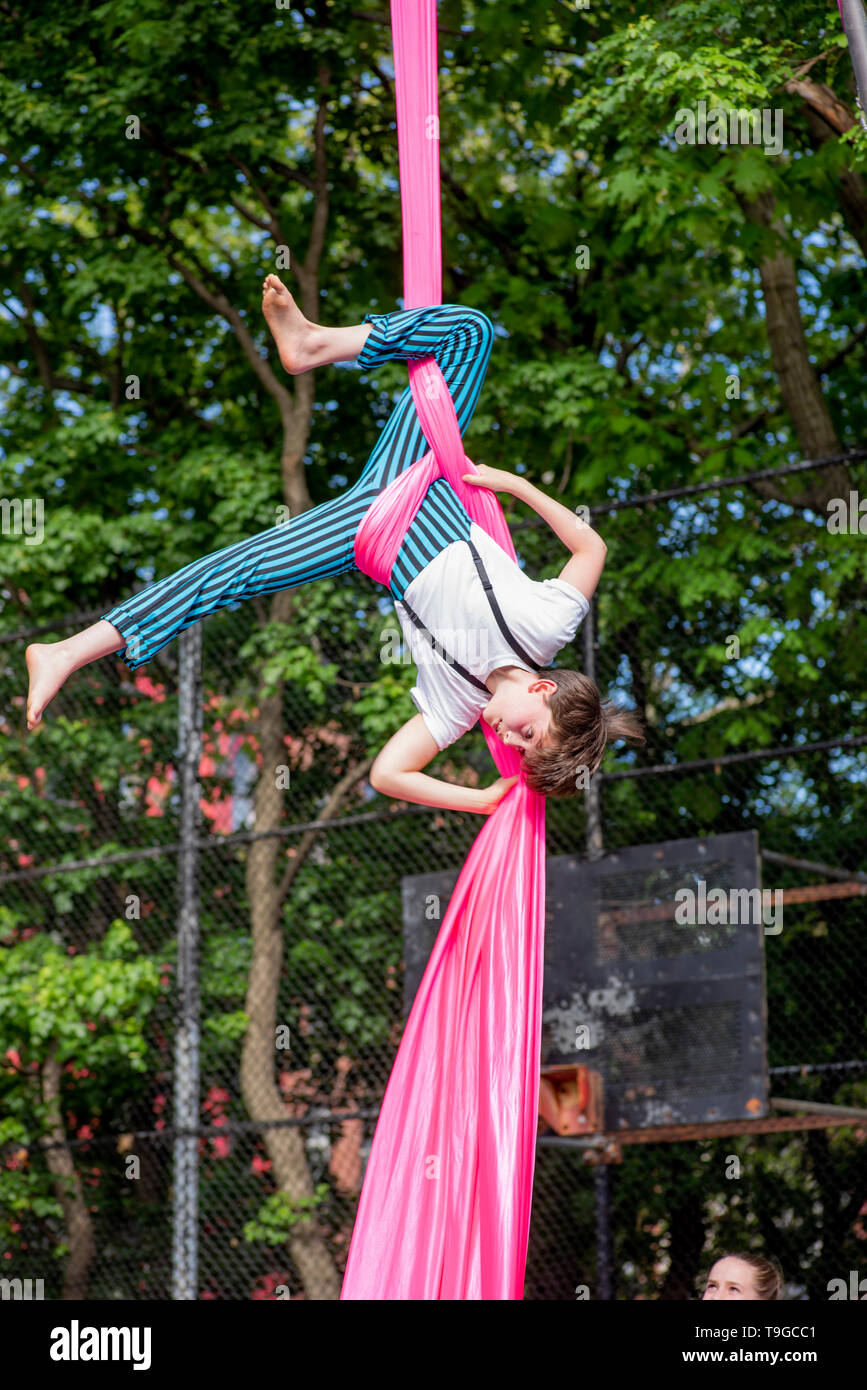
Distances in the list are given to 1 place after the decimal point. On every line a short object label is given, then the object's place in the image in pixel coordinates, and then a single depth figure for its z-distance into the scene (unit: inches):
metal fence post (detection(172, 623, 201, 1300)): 271.1
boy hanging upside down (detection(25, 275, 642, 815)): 150.9
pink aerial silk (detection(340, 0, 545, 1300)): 145.4
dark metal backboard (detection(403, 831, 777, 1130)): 244.7
